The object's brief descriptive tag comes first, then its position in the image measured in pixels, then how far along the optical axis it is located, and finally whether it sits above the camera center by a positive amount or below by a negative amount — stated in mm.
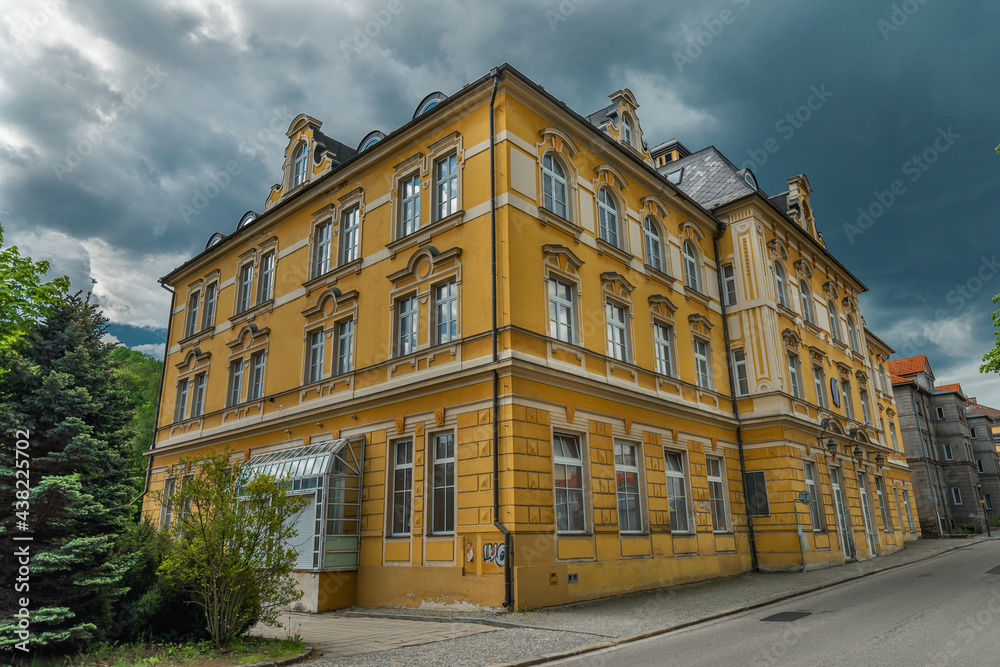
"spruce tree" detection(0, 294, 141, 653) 7789 +676
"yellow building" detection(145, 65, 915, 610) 13883 +4191
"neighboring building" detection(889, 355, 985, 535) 49125 +5051
